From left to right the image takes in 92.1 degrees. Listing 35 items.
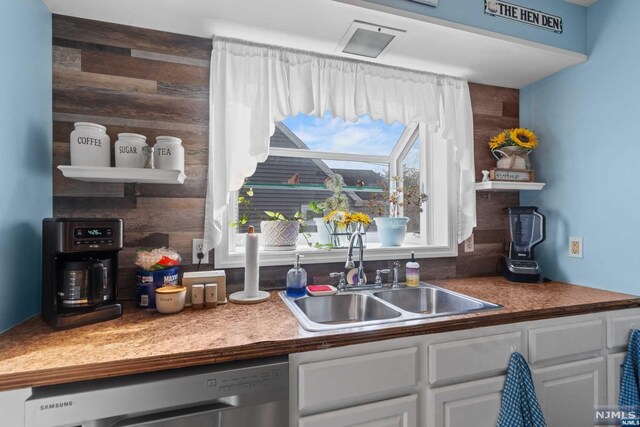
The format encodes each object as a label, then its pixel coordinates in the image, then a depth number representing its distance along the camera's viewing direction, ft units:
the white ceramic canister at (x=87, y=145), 4.12
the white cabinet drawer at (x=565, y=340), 4.39
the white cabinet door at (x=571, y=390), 4.46
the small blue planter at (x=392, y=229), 6.43
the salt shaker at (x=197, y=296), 4.38
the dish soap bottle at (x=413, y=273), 5.80
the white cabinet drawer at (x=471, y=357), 3.92
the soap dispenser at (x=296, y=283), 5.05
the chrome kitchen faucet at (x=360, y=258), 5.53
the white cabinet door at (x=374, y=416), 3.42
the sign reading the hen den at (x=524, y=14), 5.19
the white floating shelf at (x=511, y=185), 6.25
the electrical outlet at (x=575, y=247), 5.96
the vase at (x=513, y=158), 6.40
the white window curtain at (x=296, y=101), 5.09
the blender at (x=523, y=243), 6.18
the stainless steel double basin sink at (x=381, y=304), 4.66
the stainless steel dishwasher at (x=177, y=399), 2.67
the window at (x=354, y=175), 6.09
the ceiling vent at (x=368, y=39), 4.85
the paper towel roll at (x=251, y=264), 4.79
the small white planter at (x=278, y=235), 5.62
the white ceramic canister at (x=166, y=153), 4.49
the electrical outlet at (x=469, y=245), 6.71
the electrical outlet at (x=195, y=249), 5.09
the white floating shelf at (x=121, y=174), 4.01
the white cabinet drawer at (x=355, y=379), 3.38
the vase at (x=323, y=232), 6.21
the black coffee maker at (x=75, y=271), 3.56
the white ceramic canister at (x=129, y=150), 4.34
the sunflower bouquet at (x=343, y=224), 5.90
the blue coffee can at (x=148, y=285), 4.35
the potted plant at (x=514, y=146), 6.32
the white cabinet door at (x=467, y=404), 3.92
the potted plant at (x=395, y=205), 6.44
